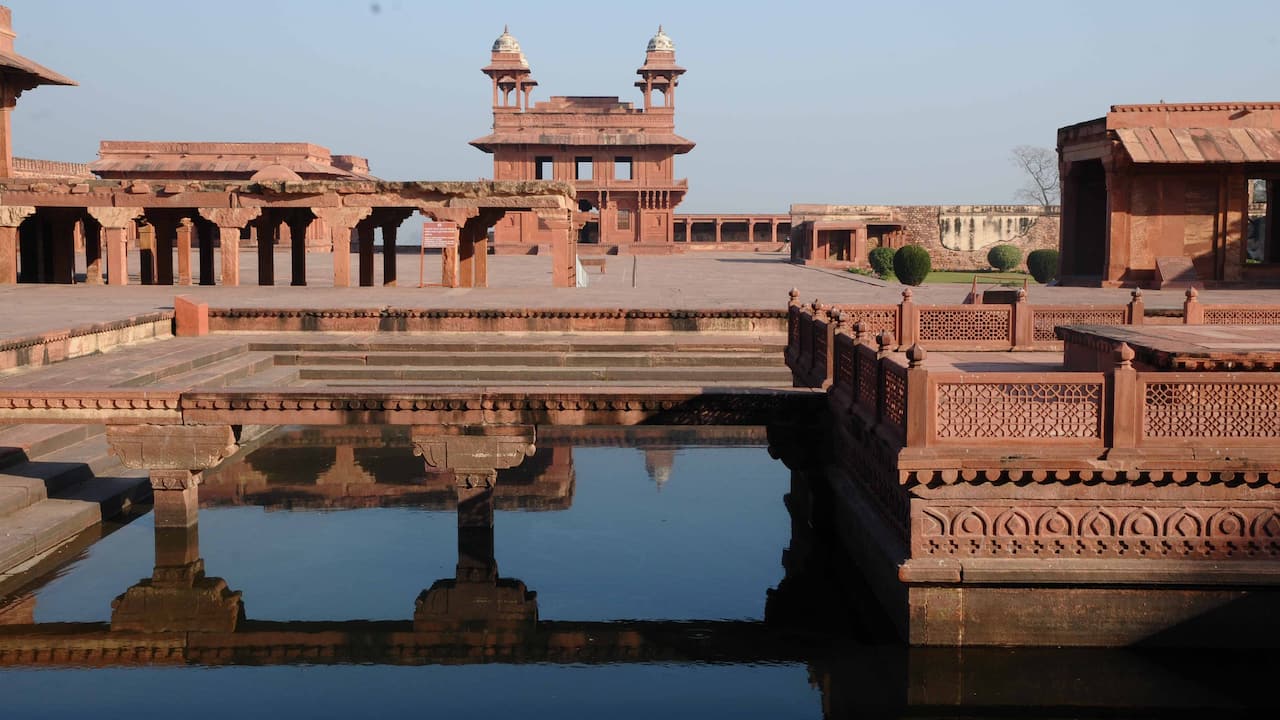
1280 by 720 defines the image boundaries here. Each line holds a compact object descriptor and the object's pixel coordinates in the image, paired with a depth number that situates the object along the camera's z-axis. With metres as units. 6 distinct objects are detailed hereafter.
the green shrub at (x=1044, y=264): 37.38
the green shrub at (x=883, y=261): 35.25
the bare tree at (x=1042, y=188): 90.56
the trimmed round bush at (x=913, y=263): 31.91
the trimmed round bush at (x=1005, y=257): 43.97
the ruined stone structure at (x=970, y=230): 46.12
